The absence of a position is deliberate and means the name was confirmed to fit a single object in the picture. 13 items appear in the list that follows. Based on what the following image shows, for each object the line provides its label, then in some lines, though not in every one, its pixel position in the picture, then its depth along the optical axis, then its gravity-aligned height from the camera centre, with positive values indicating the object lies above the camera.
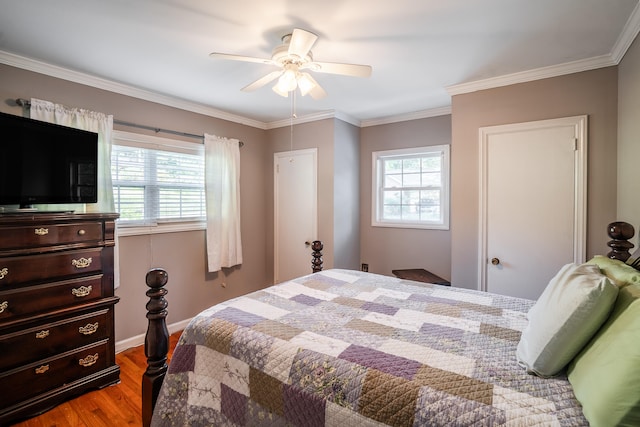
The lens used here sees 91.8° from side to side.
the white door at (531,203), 2.46 +0.03
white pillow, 0.99 -0.39
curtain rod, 2.34 +0.81
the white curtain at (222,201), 3.63 +0.09
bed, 0.90 -0.57
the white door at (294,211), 3.98 -0.04
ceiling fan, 1.76 +0.90
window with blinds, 2.95 +0.28
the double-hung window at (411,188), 3.75 +0.25
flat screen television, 2.05 +0.33
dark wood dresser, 1.95 -0.70
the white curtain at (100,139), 2.52 +0.61
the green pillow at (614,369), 0.73 -0.44
